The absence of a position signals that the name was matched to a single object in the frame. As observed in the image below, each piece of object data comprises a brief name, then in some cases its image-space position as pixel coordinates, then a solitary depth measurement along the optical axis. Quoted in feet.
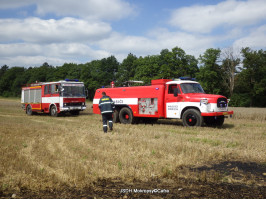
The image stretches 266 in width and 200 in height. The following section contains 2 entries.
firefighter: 38.14
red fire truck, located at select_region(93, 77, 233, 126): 41.25
